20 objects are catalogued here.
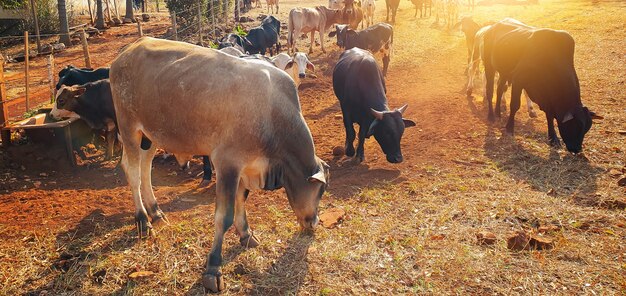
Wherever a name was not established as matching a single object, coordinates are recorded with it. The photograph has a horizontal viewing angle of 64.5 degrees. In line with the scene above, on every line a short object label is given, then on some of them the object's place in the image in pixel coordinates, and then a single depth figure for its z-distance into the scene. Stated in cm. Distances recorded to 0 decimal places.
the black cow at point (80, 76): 1044
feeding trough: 908
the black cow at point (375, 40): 1725
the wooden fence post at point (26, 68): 1095
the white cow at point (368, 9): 2783
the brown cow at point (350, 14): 2447
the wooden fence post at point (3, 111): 935
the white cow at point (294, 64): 1341
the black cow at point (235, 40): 1471
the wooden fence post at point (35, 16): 1925
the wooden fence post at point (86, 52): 1292
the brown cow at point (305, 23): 2075
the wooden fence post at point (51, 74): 1136
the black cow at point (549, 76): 869
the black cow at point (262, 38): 1788
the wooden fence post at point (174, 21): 1697
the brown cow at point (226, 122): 497
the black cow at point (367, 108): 848
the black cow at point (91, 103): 905
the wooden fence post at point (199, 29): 1998
